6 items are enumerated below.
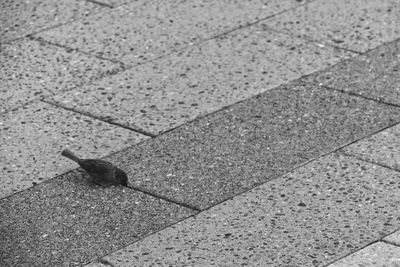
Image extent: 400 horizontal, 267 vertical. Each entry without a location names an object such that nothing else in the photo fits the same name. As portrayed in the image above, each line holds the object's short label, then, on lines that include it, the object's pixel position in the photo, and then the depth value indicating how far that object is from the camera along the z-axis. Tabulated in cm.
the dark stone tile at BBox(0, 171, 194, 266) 909
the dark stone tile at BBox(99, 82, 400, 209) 1011
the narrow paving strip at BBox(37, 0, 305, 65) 1314
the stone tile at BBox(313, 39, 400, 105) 1182
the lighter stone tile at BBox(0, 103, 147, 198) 1042
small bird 1003
